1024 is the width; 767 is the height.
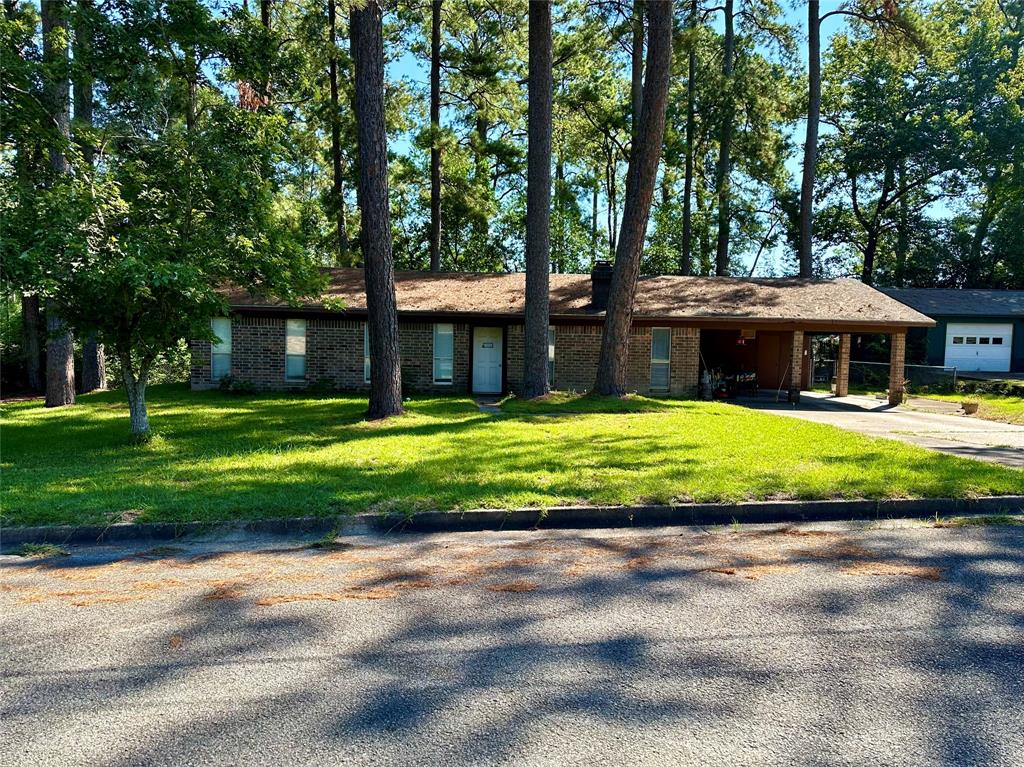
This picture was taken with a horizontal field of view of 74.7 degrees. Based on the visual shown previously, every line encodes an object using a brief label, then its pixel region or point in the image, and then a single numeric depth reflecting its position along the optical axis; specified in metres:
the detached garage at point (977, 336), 28.84
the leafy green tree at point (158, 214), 8.36
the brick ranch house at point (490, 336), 18.36
